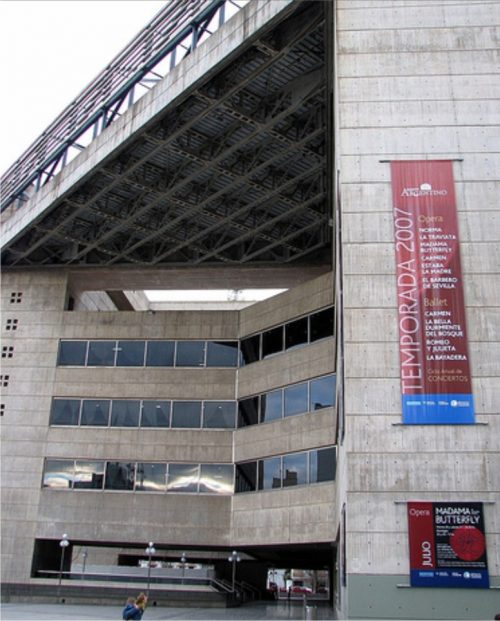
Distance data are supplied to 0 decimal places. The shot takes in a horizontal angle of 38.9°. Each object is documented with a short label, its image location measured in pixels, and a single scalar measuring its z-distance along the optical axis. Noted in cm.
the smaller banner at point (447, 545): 1730
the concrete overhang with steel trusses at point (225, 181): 2800
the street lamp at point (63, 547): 3388
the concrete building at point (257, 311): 1875
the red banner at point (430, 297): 1898
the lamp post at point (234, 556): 3713
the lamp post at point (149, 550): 3316
